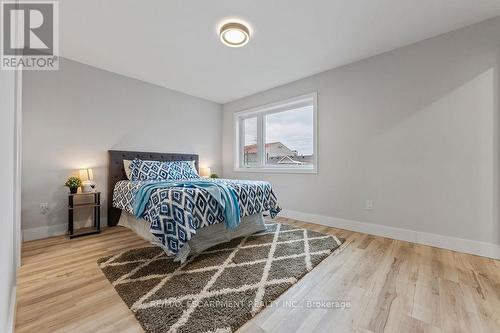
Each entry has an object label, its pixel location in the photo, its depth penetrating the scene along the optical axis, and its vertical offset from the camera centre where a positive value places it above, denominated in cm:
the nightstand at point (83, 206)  262 -59
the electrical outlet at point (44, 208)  266 -53
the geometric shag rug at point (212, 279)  125 -89
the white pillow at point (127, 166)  320 +0
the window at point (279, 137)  359 +57
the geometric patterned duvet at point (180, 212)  188 -44
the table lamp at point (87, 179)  279 -18
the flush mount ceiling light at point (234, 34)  220 +144
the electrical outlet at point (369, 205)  281 -51
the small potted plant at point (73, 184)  265 -22
